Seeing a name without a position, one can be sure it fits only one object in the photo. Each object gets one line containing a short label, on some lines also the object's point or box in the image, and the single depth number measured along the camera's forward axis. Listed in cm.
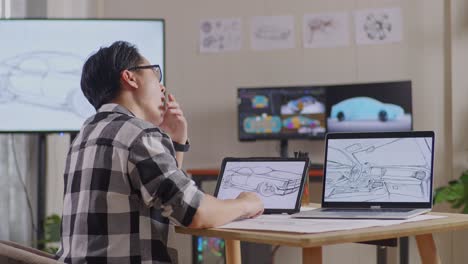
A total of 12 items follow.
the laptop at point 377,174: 226
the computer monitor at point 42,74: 429
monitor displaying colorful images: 464
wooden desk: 173
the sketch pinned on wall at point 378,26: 481
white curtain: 450
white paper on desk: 187
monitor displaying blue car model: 449
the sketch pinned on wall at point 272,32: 500
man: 188
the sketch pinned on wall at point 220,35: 508
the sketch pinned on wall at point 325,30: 491
